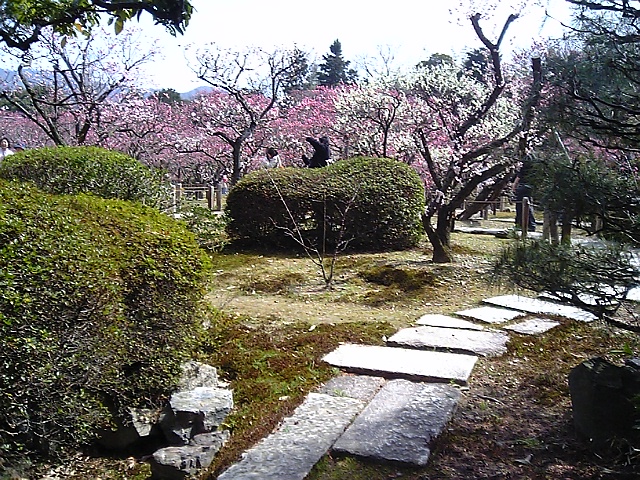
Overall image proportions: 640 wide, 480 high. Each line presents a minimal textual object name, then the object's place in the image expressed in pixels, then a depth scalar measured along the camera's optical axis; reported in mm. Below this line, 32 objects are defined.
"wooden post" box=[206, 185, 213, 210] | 15671
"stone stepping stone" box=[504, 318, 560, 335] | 4078
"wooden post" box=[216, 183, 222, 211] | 16031
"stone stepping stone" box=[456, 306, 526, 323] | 4418
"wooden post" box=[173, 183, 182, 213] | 7005
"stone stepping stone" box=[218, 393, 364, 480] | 2096
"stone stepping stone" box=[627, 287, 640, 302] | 4051
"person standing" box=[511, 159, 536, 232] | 10366
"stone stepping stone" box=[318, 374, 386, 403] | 2898
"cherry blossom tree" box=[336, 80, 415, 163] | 10312
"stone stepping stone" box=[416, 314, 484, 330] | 4207
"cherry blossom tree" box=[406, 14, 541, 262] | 6684
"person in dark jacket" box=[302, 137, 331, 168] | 9660
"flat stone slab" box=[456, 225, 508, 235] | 10338
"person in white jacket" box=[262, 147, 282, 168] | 10359
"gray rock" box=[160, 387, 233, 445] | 2562
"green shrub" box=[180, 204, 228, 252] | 7023
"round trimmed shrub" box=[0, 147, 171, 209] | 5602
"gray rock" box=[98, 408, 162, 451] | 2633
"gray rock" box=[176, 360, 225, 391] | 2904
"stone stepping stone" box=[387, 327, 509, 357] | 3627
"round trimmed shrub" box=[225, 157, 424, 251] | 7598
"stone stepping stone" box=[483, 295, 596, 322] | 4465
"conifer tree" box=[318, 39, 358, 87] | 30125
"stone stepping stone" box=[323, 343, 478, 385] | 3135
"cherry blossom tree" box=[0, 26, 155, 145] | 11664
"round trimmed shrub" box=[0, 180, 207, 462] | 2035
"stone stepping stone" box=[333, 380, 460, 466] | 2248
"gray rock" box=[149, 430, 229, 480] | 2314
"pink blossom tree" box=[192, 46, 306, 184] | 13926
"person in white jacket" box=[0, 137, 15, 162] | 8094
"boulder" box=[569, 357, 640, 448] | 2230
